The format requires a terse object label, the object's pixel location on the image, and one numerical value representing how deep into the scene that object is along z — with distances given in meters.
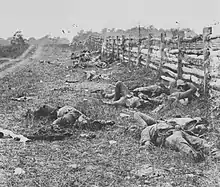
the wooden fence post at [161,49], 10.28
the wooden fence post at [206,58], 6.76
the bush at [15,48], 28.59
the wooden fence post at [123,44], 15.97
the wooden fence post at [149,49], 11.92
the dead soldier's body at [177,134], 4.22
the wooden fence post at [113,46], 18.80
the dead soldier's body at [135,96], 7.11
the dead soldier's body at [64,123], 5.13
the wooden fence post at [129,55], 14.56
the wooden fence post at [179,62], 8.59
